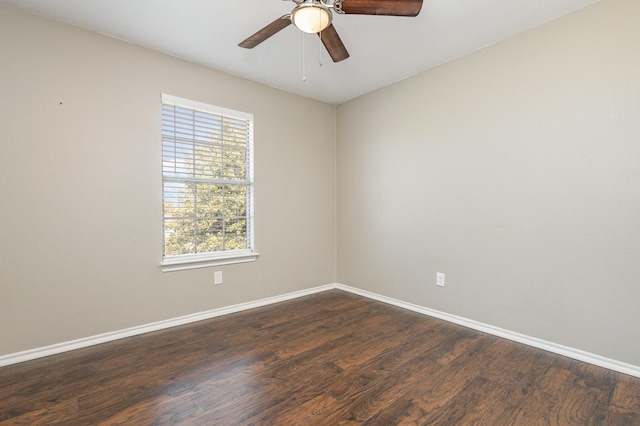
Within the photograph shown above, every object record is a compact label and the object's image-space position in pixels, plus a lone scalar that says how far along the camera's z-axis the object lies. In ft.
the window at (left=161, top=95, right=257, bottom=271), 8.93
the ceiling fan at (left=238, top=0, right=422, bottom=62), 4.99
